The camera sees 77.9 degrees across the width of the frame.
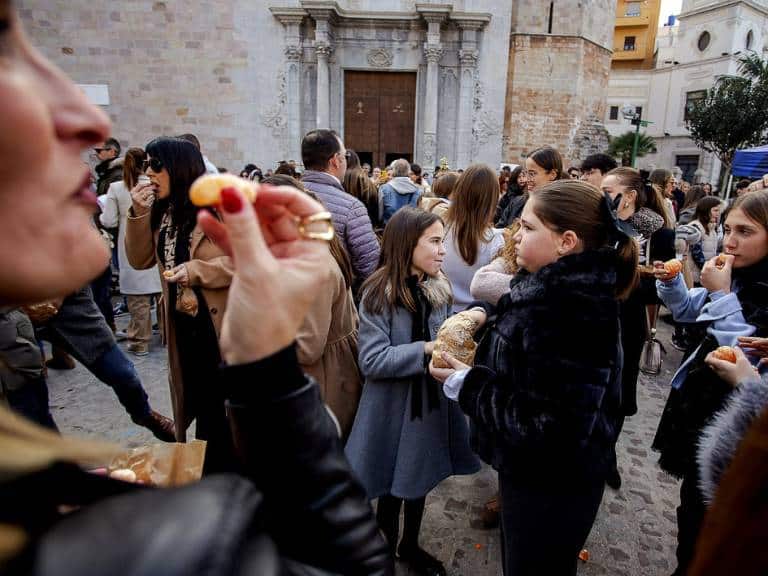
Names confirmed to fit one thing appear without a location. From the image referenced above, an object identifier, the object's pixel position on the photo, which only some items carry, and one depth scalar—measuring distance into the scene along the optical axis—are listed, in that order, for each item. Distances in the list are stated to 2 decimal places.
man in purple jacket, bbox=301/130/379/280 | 3.47
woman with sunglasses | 2.73
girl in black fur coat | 1.60
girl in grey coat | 2.41
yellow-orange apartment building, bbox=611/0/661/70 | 42.41
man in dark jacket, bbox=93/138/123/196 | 5.97
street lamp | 14.21
